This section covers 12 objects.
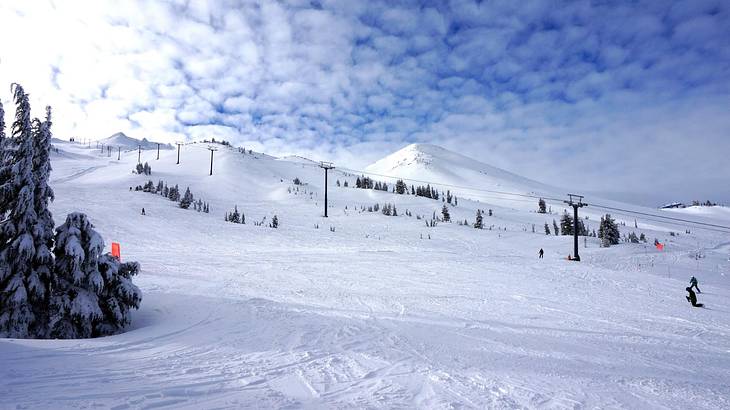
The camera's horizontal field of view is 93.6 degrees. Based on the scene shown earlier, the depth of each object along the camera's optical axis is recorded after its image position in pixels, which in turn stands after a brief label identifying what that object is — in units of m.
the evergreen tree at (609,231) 45.31
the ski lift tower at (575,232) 29.76
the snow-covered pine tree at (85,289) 8.21
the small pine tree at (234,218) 41.81
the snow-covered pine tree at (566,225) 53.66
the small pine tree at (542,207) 82.56
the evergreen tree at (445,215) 54.38
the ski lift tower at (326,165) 56.60
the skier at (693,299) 13.54
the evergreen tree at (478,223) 50.44
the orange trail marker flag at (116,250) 16.05
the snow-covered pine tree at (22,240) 7.97
